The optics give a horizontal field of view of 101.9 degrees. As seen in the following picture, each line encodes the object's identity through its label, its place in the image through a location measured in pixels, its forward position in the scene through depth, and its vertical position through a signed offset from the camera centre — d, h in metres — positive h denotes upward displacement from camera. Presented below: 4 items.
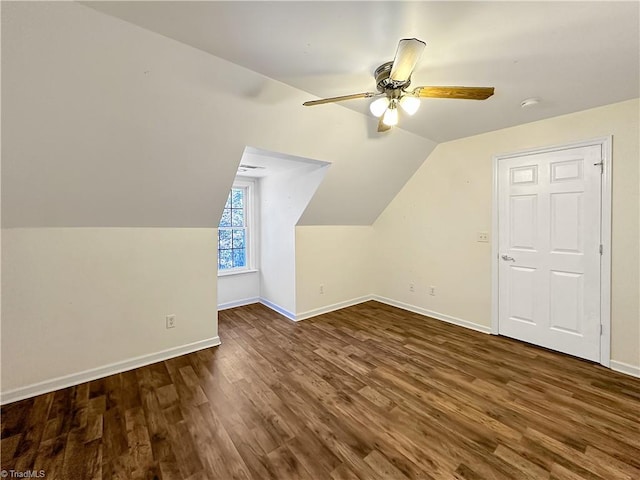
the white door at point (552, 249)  2.49 -0.10
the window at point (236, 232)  4.33 +0.10
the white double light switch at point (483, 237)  3.16 +0.02
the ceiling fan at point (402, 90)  1.32 +0.94
